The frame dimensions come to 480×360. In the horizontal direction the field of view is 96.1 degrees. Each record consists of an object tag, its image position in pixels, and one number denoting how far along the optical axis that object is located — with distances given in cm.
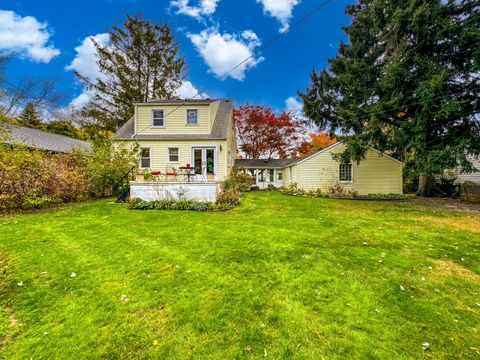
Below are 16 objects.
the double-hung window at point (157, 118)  1488
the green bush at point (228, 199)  1041
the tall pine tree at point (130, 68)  2197
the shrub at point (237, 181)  1465
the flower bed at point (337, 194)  1498
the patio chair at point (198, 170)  1434
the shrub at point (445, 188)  1694
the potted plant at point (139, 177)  1031
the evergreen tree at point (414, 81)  1133
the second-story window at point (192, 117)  1469
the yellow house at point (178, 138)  1438
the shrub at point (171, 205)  948
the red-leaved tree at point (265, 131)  2620
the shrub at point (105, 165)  1131
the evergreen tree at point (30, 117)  2225
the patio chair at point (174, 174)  1046
